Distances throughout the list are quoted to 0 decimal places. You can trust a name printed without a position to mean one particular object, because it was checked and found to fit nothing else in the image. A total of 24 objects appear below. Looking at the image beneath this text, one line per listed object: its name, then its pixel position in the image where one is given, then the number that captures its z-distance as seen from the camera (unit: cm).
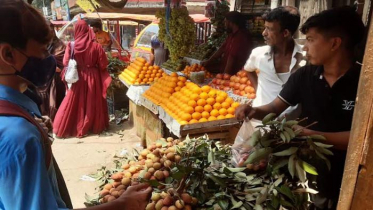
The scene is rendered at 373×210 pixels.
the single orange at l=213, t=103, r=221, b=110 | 382
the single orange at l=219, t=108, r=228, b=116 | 375
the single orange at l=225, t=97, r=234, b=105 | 390
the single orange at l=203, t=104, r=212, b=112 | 379
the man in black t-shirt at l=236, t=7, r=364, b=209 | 195
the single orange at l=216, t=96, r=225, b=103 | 390
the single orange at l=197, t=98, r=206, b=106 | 381
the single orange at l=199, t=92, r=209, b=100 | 391
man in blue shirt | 97
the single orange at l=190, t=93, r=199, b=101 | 386
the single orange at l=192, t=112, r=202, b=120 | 367
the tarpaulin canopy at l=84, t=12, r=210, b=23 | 1121
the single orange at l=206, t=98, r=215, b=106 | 386
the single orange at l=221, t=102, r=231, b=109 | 383
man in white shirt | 305
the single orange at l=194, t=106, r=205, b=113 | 375
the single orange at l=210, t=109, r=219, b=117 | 375
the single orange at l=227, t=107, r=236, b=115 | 377
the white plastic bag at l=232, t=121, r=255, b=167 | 206
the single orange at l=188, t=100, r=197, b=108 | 378
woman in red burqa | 575
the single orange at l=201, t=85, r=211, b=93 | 404
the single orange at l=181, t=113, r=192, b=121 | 364
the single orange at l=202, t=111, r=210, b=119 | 371
